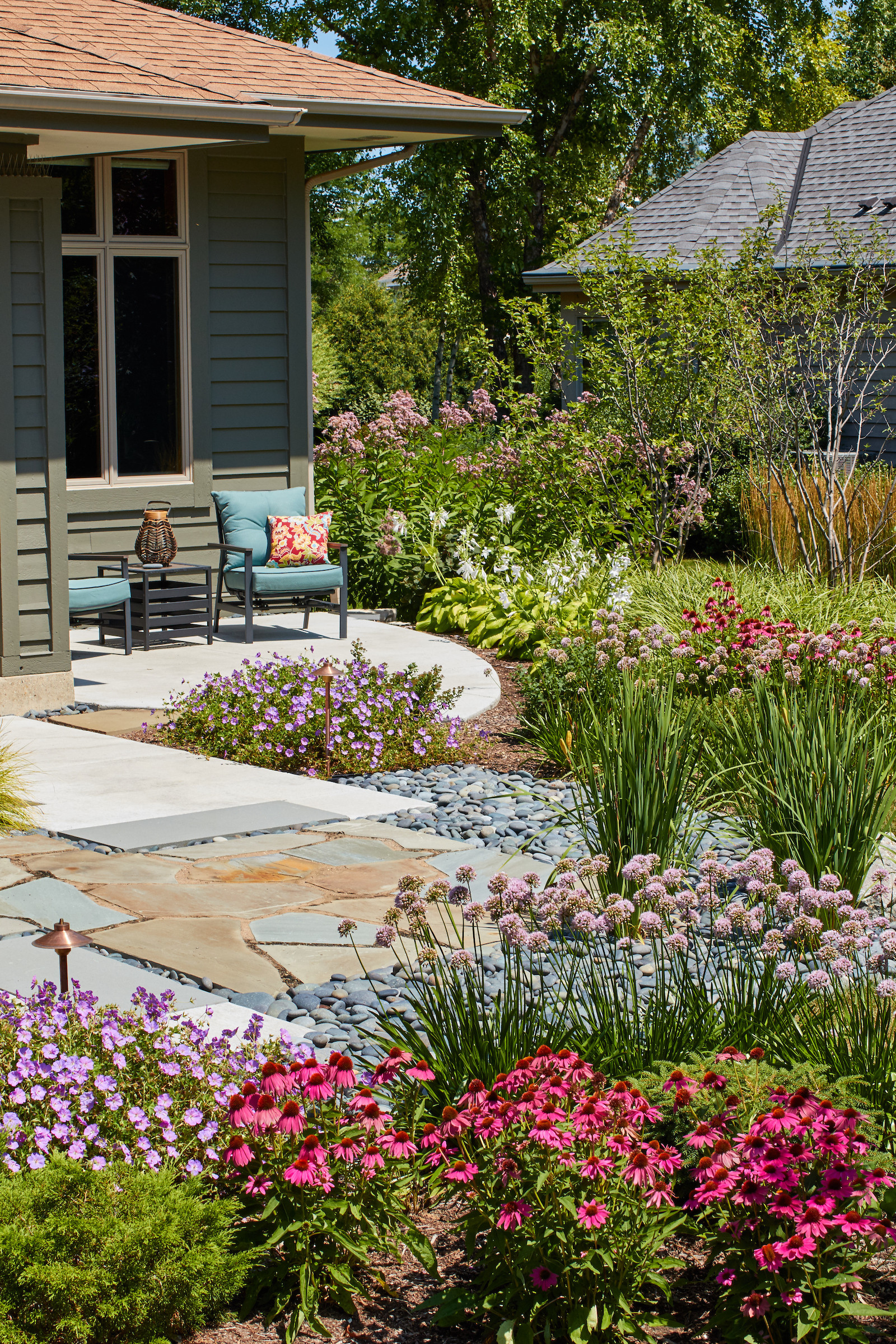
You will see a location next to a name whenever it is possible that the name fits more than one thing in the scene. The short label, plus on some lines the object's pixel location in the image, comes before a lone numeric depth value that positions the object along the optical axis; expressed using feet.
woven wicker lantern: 31.04
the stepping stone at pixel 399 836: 17.66
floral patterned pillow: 31.91
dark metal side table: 30.12
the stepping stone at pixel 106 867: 16.24
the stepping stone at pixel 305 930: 14.44
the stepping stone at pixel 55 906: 14.75
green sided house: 30.55
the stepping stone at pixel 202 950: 13.41
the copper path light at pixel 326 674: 21.33
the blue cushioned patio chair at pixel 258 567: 31.22
